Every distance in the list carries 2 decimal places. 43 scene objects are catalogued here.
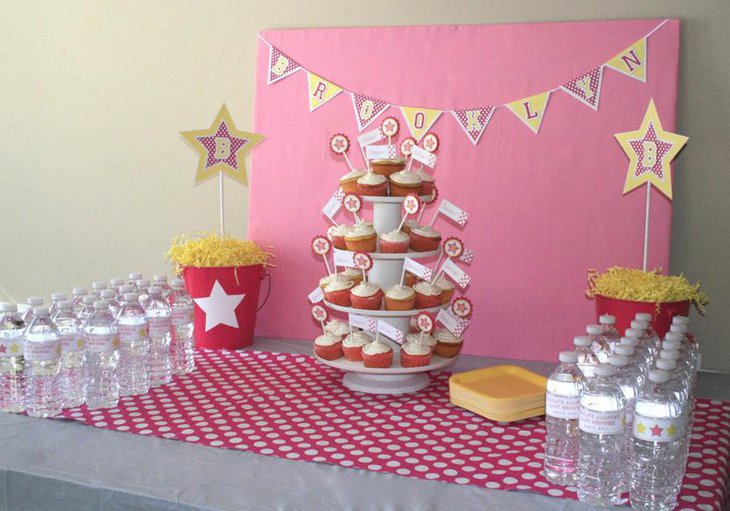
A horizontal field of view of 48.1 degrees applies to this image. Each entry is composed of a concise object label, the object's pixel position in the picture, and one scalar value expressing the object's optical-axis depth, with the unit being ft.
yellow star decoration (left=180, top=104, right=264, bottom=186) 9.04
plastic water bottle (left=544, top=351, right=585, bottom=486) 5.42
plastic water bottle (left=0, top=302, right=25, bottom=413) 6.75
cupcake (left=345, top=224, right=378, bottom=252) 7.26
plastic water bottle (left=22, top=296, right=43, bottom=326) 6.82
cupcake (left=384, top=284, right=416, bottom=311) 7.16
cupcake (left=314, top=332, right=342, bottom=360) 7.41
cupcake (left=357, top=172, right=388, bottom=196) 7.32
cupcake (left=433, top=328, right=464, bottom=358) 7.48
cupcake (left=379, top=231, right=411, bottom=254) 7.28
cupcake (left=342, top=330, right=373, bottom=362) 7.30
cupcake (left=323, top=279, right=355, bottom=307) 7.34
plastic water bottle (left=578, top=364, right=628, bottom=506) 5.01
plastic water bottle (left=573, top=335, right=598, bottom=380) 5.63
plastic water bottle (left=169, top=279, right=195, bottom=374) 7.97
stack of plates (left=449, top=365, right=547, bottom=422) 6.63
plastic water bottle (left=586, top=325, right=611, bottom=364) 5.95
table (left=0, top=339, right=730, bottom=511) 5.22
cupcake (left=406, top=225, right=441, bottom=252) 7.40
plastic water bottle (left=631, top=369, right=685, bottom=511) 4.89
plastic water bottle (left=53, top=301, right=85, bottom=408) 6.89
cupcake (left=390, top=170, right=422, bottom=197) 7.29
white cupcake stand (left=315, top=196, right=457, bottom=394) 7.28
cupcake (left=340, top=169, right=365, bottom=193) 7.53
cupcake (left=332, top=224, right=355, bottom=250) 7.43
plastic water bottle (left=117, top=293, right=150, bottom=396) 7.21
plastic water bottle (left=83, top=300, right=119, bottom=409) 6.88
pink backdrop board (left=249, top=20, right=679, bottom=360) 8.48
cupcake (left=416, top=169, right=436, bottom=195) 7.44
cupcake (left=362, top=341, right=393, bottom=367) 7.16
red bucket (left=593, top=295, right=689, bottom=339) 7.39
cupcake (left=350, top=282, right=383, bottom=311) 7.22
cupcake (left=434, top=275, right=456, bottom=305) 7.42
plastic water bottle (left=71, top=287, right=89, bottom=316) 7.50
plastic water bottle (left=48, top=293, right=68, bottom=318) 7.11
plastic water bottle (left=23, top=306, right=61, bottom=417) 6.57
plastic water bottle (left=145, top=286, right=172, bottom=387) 7.61
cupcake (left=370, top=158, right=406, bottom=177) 7.43
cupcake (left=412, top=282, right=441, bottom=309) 7.27
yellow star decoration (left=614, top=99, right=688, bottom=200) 7.80
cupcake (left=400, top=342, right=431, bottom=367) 7.16
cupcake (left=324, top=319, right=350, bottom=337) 7.54
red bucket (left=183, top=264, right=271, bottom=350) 8.73
